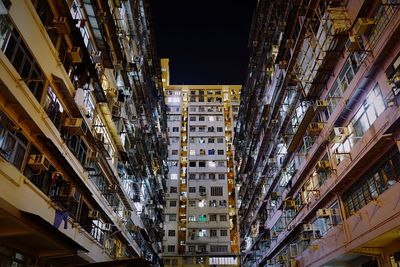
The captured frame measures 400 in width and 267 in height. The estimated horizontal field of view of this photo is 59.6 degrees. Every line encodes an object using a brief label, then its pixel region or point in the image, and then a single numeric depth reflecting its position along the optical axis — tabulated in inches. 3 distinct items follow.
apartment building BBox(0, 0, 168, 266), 382.6
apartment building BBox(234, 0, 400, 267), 457.1
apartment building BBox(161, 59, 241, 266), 2022.6
